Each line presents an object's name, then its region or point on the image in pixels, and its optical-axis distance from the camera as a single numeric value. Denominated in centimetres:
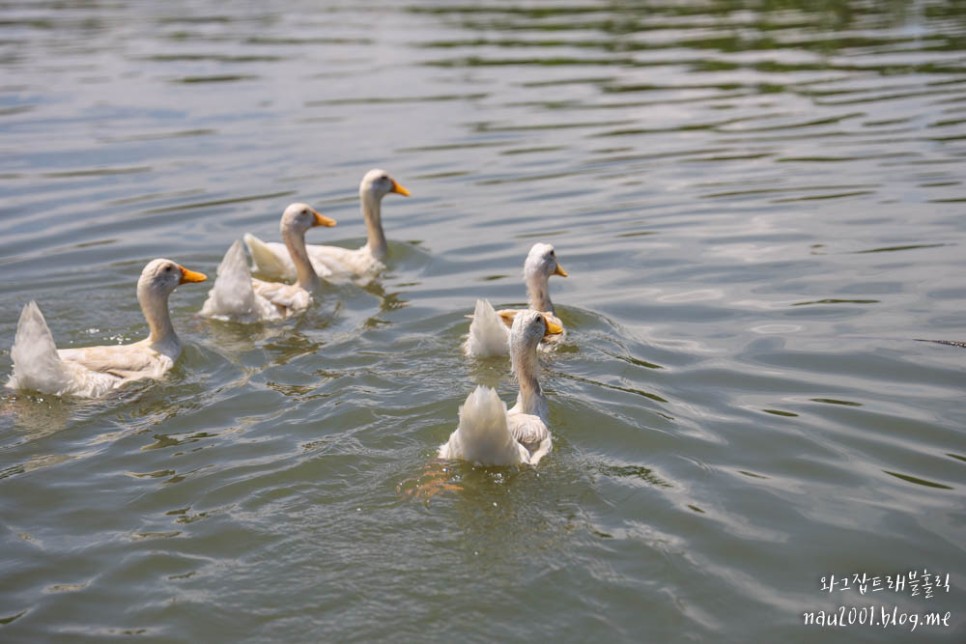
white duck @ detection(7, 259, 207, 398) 735
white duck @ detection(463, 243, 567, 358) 790
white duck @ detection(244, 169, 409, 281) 1105
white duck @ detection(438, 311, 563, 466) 585
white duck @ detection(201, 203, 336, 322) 930
